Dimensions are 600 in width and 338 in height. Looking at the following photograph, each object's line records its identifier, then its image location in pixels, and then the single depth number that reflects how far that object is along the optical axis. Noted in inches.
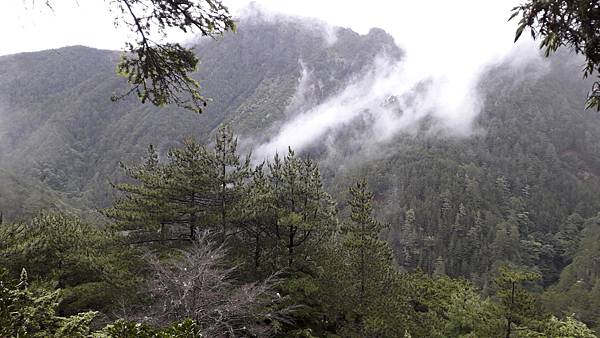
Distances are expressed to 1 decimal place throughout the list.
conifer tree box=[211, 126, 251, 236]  719.7
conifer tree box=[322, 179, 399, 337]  629.6
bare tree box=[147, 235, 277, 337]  391.5
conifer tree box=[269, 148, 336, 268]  689.0
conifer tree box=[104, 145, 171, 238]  691.4
